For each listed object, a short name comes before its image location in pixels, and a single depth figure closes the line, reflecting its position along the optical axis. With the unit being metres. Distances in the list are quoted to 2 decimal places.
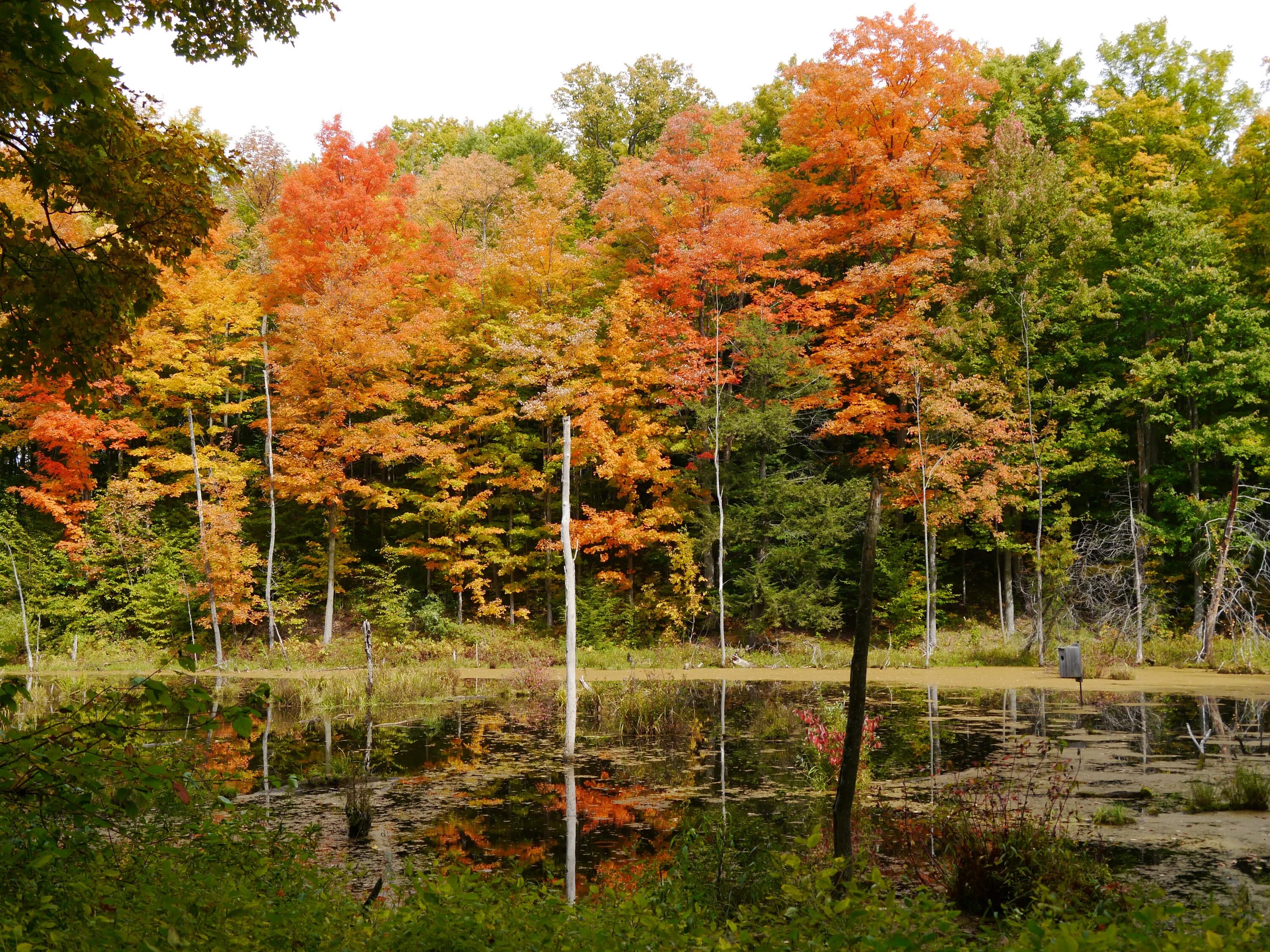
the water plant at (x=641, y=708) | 14.03
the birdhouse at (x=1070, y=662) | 15.91
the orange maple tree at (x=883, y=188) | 24.06
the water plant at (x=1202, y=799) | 8.12
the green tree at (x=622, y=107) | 32.75
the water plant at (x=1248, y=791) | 8.15
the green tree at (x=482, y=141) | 38.31
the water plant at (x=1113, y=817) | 7.58
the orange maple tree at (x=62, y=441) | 23.22
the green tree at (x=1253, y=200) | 24.12
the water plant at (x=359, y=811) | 7.87
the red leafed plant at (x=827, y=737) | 8.83
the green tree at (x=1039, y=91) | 28.64
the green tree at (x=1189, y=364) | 22.33
